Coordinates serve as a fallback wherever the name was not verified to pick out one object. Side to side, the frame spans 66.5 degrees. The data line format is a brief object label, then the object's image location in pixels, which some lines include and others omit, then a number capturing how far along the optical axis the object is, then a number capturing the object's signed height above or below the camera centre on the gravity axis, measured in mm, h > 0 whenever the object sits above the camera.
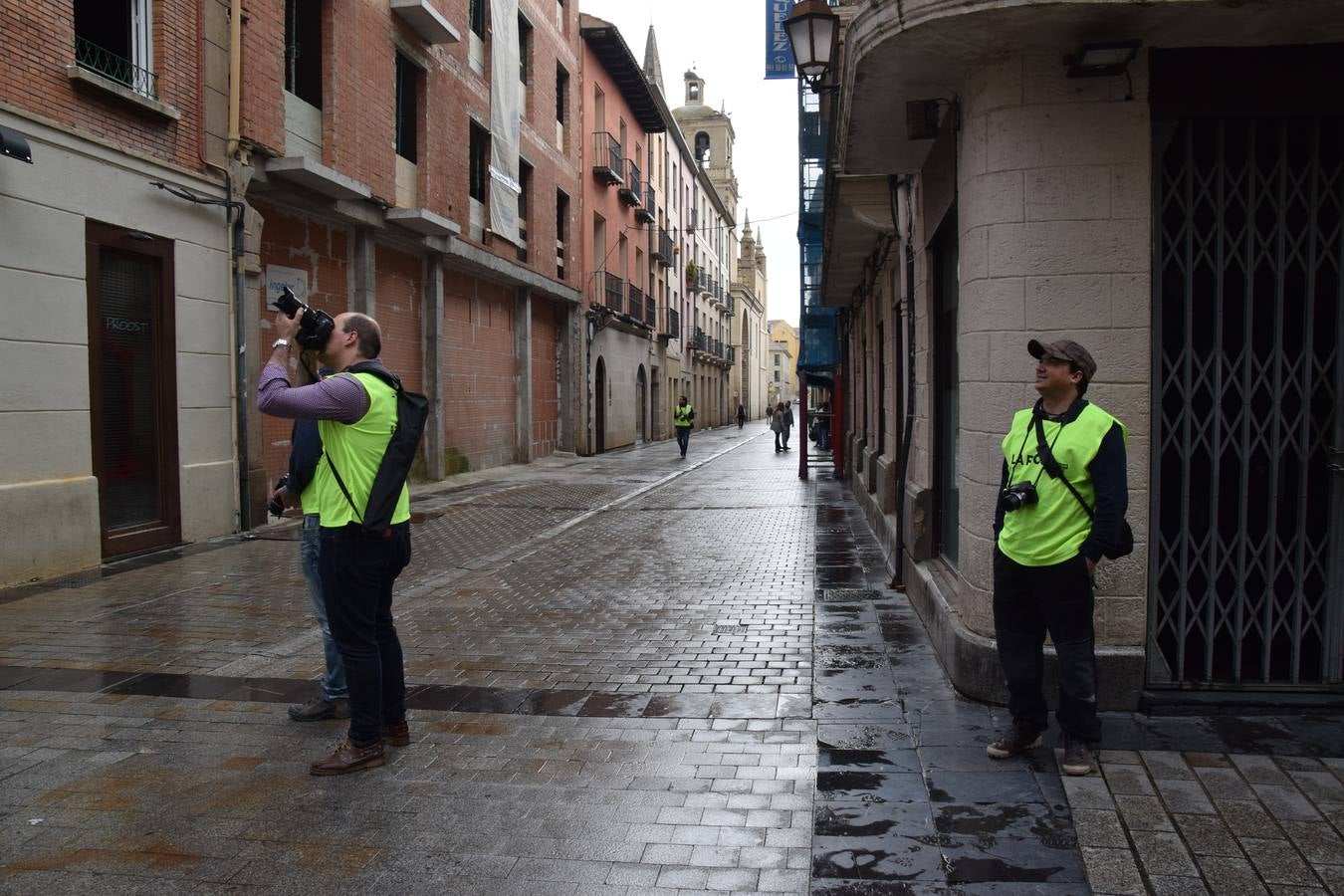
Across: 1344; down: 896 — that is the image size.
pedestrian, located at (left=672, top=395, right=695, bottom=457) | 27172 -324
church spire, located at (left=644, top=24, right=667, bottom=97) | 40531 +14214
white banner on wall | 20281 +5992
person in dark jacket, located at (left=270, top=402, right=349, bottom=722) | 4539 -753
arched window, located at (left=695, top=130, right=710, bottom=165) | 65312 +16850
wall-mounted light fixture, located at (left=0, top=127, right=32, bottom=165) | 8013 +2119
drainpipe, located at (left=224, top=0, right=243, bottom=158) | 11492 +3964
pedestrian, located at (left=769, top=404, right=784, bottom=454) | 30464 -447
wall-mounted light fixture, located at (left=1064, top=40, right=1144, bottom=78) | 4355 +1505
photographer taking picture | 4031 -402
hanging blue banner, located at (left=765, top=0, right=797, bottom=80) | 15055 +5369
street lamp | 8500 +3153
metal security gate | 4738 +46
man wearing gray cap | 3926 -490
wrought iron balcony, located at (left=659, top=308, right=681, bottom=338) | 40531 +3516
